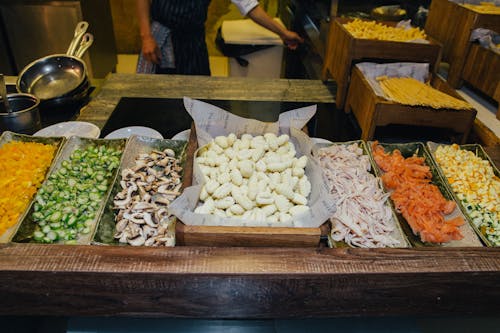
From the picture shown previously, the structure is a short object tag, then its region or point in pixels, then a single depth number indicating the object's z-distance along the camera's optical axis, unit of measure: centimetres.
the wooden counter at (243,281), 105
